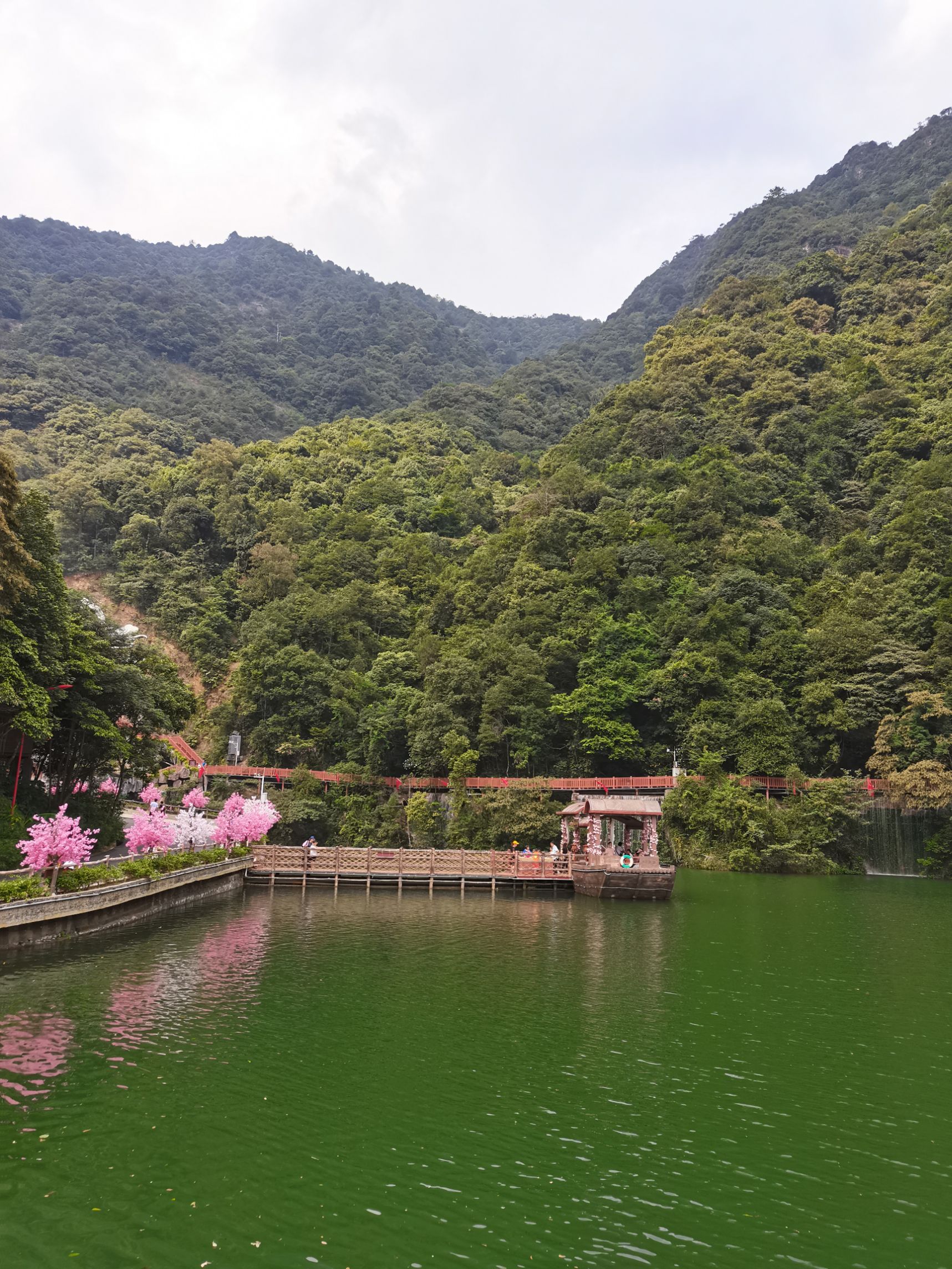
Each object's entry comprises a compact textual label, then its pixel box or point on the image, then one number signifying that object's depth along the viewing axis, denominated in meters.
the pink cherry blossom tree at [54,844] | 19.28
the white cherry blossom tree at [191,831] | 33.91
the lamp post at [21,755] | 25.39
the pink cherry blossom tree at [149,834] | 27.66
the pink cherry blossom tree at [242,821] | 35.81
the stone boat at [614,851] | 31.48
